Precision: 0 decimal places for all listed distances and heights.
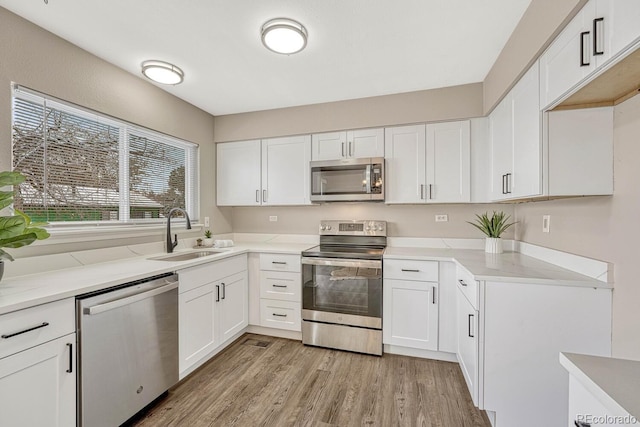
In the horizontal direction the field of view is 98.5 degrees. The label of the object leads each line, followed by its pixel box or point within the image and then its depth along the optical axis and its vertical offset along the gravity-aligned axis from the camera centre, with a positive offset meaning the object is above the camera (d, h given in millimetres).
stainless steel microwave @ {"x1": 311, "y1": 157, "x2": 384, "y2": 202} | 2754 +333
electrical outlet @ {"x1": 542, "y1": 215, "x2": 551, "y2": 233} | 1972 -73
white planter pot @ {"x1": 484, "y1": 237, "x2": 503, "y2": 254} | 2434 -294
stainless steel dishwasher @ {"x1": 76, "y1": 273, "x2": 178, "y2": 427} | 1420 -805
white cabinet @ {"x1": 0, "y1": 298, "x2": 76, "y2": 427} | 1144 -698
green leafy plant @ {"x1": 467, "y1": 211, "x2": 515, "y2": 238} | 2508 -105
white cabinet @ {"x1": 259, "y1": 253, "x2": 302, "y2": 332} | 2748 -805
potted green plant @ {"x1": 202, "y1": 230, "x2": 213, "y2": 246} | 3061 -317
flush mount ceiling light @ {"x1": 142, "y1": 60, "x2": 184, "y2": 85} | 2133 +1102
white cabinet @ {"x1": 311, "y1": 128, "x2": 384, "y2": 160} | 2850 +724
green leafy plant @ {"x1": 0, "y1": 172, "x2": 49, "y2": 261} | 1277 -75
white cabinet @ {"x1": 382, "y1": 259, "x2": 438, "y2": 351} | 2373 -804
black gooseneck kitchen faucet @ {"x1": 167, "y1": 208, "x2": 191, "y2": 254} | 2541 -154
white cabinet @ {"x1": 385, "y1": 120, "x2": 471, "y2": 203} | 2615 +487
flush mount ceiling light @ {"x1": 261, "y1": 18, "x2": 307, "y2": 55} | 1680 +1108
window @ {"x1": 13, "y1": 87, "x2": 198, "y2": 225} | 1747 +355
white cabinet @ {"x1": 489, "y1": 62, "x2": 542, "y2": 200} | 1573 +467
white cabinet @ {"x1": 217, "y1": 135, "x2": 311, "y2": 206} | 3102 +473
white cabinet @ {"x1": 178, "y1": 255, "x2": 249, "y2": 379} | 2066 -822
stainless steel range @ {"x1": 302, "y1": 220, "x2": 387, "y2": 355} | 2496 -820
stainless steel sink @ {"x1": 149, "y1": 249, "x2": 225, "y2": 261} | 2405 -410
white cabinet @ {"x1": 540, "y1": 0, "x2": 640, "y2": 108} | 919 +673
